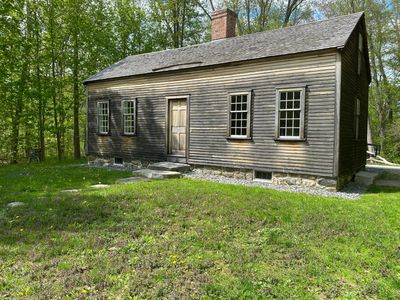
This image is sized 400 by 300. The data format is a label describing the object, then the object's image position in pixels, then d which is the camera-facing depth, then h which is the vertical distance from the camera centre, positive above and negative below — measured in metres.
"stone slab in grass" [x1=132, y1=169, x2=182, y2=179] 10.18 -1.54
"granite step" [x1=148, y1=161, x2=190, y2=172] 11.22 -1.40
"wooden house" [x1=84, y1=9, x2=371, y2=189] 8.77 +0.97
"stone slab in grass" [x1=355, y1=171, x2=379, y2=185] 10.53 -1.69
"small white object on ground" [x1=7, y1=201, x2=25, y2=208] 6.13 -1.58
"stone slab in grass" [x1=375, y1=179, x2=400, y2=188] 10.10 -1.79
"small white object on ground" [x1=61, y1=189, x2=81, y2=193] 7.75 -1.63
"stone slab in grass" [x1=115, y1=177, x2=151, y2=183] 9.31 -1.61
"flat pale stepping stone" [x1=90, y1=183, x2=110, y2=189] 8.26 -1.61
